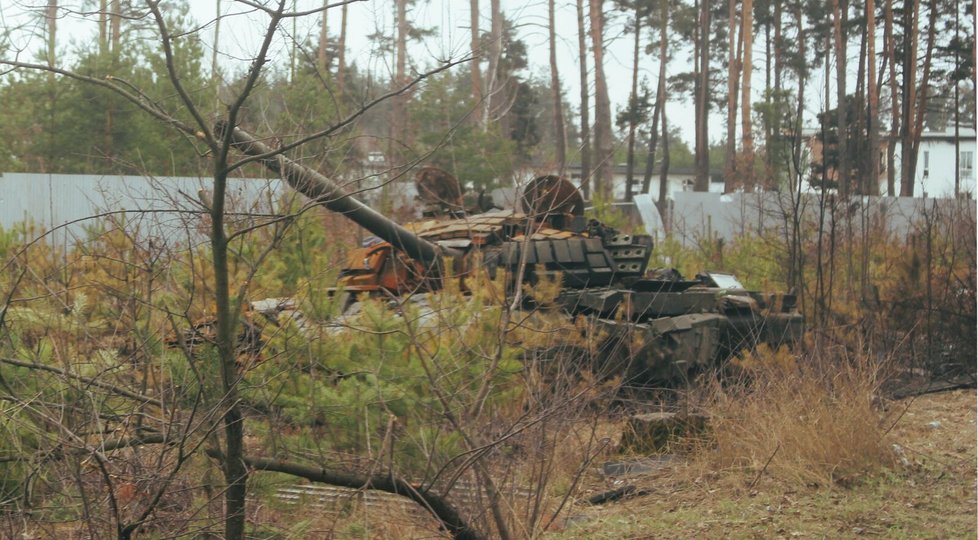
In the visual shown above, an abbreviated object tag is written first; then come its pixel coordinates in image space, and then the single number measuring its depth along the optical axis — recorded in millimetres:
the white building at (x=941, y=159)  41412
